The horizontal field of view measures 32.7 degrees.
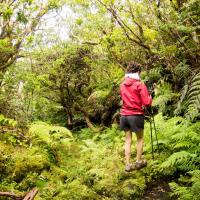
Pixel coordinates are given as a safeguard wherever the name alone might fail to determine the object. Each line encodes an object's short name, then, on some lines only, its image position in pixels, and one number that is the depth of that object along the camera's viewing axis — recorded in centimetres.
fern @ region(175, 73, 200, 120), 786
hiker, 691
